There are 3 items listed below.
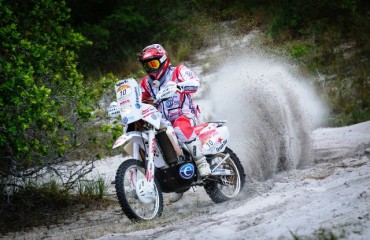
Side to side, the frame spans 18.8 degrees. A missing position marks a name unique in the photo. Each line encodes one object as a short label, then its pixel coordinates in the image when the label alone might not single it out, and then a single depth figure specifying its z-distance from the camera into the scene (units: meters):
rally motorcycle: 12.87
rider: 14.22
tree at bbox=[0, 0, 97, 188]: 14.66
